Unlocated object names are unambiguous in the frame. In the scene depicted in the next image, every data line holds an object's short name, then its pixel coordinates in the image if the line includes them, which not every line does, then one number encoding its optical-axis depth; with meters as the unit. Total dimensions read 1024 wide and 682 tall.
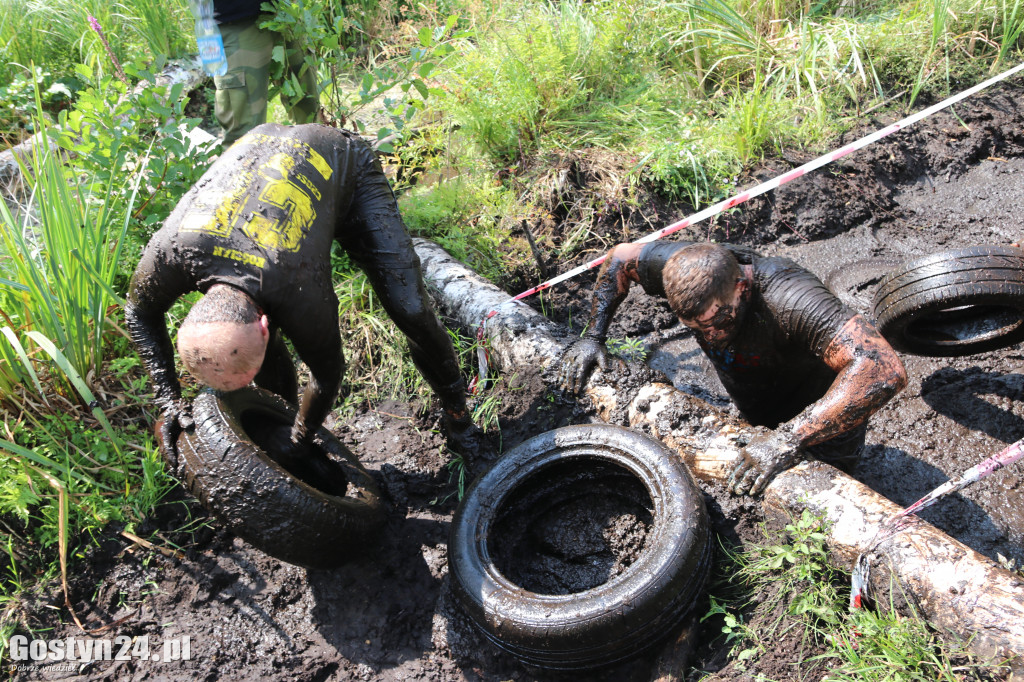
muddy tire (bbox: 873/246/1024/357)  3.15
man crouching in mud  2.63
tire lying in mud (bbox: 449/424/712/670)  2.38
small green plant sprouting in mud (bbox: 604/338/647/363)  3.51
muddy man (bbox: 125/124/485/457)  2.41
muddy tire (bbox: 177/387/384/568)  2.62
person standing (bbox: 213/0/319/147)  4.45
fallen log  2.06
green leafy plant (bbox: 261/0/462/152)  4.20
